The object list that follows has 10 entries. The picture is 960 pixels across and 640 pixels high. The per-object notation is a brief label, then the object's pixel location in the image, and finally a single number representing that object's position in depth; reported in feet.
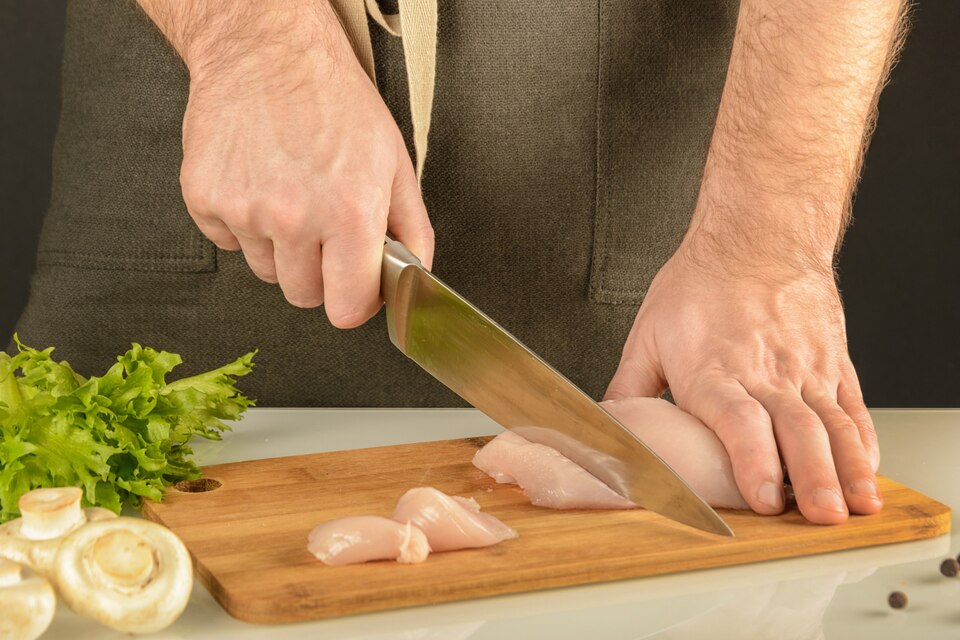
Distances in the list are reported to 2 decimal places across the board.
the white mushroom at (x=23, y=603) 2.92
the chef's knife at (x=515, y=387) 3.29
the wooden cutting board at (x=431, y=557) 3.09
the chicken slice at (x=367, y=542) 3.13
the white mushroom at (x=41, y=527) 3.01
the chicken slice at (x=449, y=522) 3.17
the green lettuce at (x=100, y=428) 3.30
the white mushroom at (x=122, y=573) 2.96
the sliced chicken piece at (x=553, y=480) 3.31
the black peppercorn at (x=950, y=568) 3.20
